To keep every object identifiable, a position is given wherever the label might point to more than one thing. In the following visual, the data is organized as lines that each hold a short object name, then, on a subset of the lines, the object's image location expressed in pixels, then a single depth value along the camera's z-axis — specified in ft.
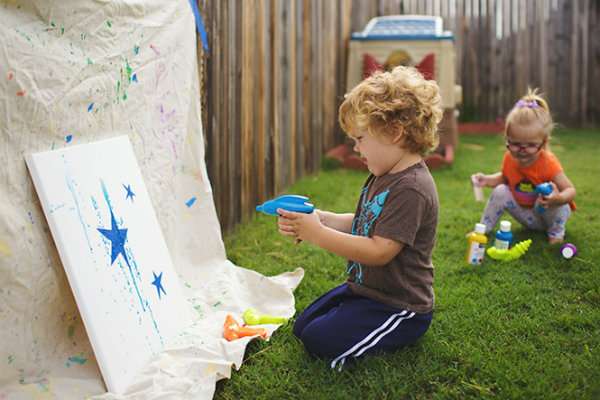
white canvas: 6.35
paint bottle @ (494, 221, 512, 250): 10.61
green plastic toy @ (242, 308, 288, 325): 8.31
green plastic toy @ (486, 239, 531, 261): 10.54
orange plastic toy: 7.81
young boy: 6.84
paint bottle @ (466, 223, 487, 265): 10.16
